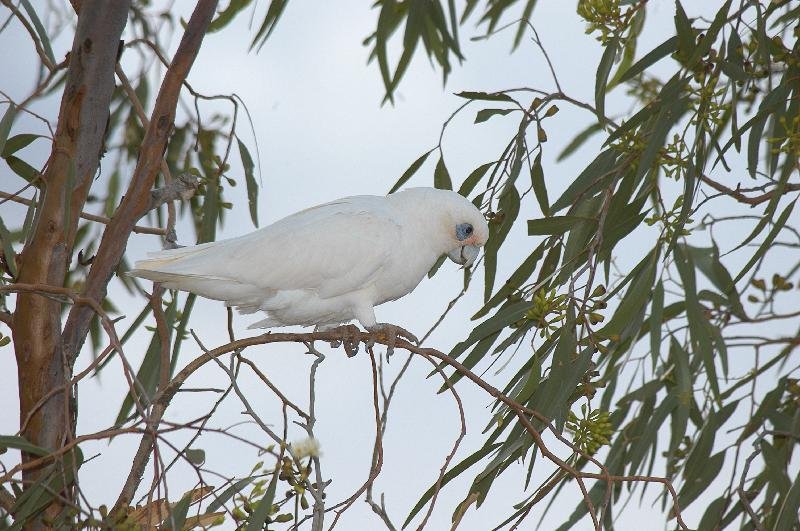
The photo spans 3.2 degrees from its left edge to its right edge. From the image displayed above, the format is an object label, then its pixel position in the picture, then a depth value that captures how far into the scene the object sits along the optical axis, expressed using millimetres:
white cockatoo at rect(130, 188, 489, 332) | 13275
